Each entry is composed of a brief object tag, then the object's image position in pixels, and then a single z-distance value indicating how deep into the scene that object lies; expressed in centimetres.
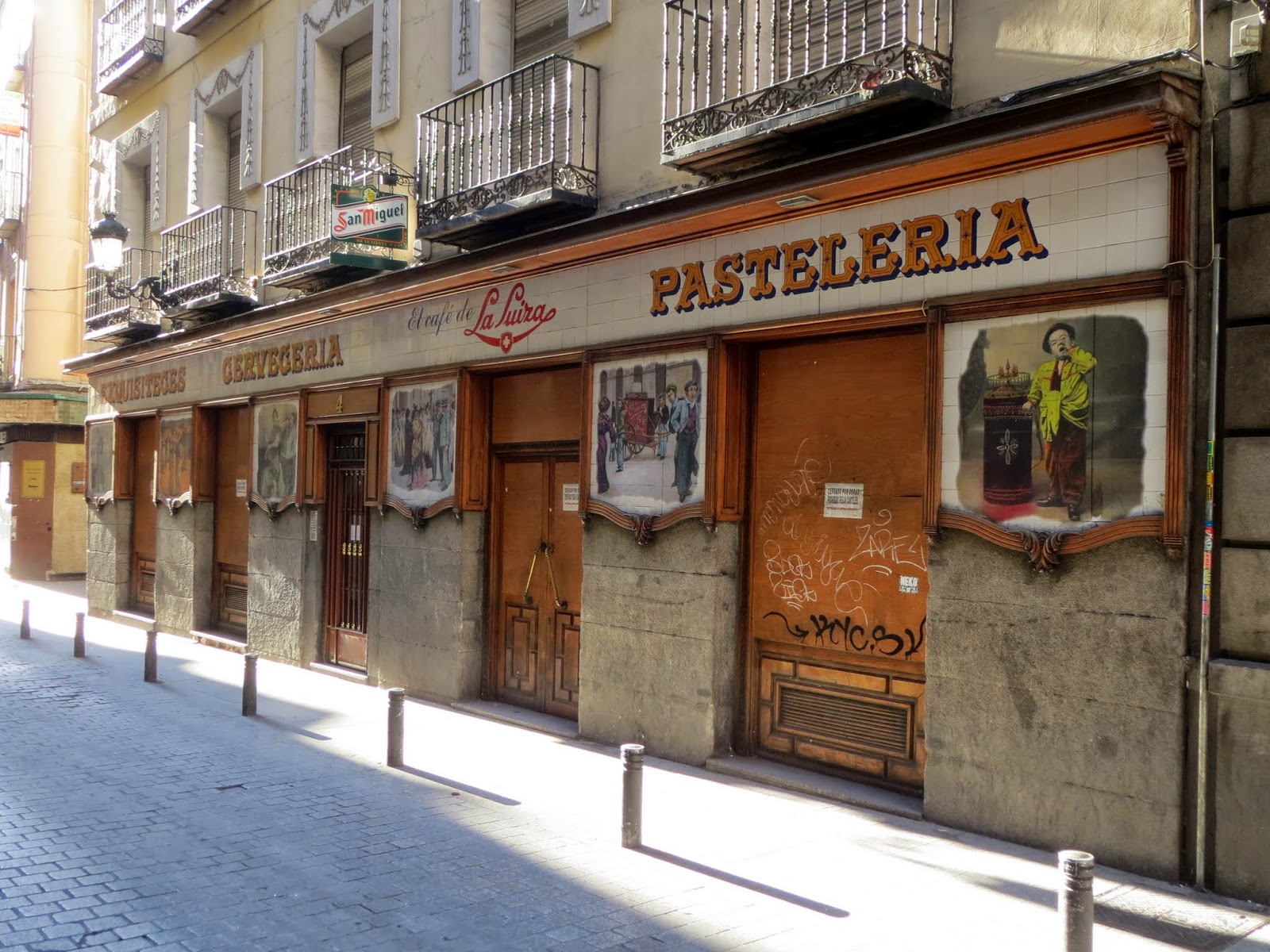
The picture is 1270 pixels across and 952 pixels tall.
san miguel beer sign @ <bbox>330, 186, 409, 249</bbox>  1138
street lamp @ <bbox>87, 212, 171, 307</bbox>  1530
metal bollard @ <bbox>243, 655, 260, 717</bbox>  1064
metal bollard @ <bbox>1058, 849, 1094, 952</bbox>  436
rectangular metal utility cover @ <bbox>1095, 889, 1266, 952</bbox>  529
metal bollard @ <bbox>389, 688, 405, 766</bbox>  858
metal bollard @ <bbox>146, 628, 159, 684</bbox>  1248
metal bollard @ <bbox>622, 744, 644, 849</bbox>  651
